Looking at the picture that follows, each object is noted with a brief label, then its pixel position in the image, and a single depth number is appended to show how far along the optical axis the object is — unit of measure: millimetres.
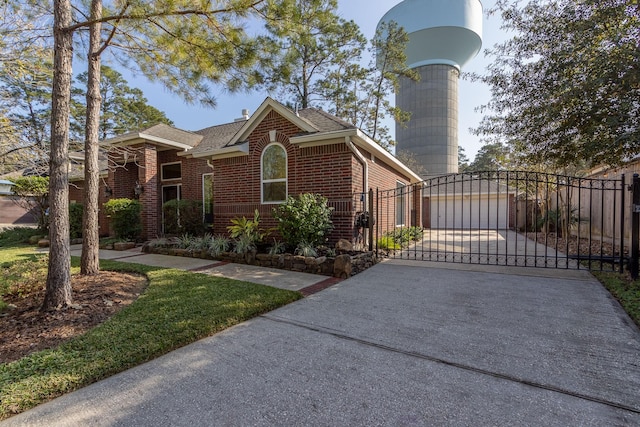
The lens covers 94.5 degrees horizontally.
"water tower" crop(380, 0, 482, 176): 36000
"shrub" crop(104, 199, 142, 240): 10297
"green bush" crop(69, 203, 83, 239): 11758
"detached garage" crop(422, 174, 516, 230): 18662
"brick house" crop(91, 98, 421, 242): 7504
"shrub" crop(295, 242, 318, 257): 6613
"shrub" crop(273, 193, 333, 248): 6648
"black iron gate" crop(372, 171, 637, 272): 7730
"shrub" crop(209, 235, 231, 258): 7707
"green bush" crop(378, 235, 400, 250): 8441
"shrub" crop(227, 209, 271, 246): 7672
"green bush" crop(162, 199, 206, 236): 10266
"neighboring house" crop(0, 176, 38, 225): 19209
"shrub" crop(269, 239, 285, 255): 7116
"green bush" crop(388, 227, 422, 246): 9948
